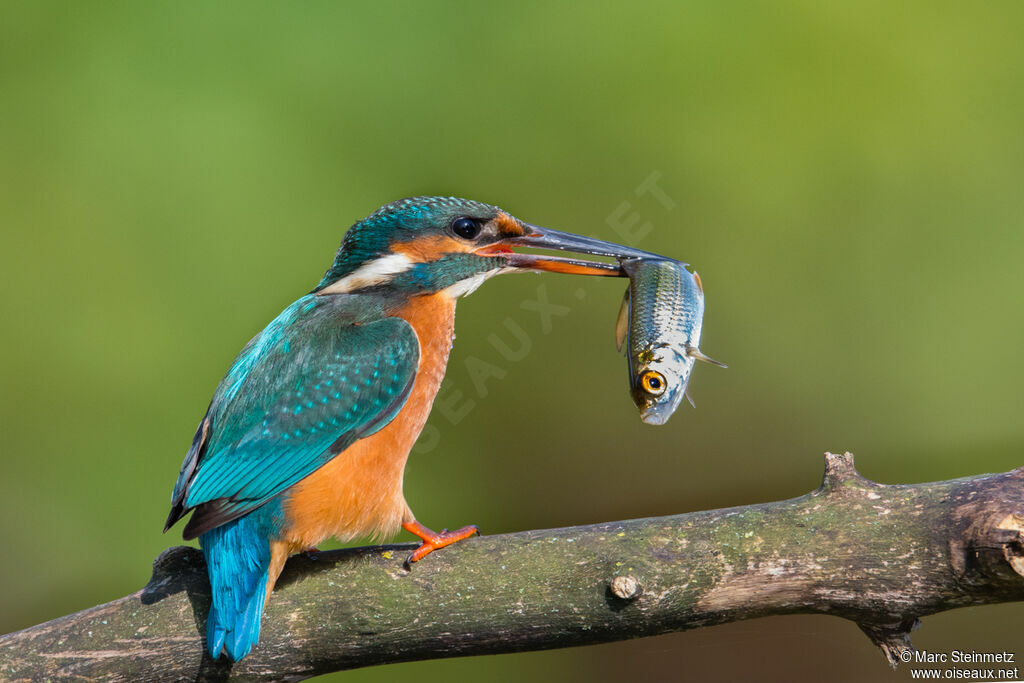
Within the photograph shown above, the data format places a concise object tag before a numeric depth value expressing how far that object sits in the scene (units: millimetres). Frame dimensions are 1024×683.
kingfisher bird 4001
